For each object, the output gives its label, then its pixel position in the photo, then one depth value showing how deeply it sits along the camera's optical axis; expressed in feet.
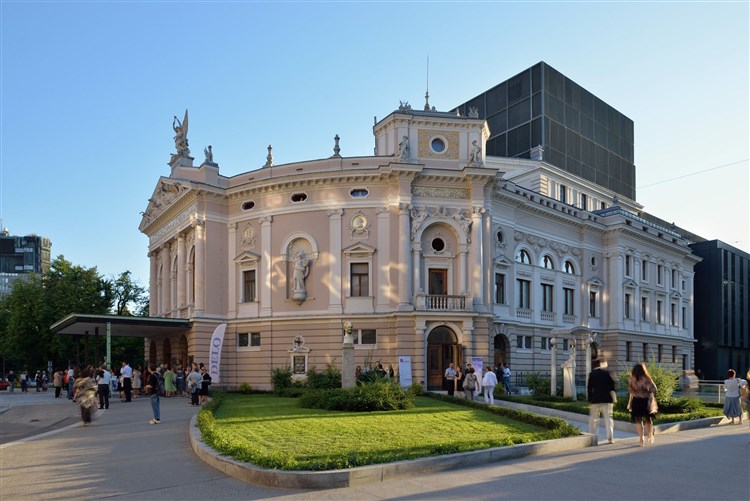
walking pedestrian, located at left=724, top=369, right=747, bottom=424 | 68.33
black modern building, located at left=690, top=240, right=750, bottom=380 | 213.46
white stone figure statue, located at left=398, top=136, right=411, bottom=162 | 123.13
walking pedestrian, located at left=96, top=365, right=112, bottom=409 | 85.91
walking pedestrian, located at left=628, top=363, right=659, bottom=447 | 48.21
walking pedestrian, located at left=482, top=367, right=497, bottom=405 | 82.94
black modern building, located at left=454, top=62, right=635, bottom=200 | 185.47
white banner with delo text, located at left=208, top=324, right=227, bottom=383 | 122.42
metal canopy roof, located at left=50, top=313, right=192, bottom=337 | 116.78
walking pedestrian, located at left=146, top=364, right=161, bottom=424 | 67.02
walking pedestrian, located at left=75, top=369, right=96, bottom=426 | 66.59
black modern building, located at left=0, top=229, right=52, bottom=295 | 461.37
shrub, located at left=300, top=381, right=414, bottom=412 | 69.26
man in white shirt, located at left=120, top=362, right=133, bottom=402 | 102.22
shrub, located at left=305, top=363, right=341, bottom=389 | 96.84
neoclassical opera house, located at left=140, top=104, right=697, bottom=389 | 122.11
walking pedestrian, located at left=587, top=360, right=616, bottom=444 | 49.78
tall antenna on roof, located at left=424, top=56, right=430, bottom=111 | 138.54
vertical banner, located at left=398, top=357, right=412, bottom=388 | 112.78
